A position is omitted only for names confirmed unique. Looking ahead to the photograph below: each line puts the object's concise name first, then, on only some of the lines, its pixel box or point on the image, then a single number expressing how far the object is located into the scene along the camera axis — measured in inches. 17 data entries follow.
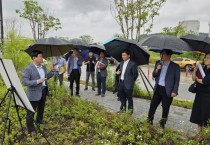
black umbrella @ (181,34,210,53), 141.7
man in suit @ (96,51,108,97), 296.4
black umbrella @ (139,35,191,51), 142.4
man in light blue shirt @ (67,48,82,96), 291.7
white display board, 116.2
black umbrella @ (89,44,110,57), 292.7
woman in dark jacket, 148.9
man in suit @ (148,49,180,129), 167.9
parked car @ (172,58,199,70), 888.5
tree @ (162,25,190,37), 619.4
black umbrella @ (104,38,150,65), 202.3
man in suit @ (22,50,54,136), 152.6
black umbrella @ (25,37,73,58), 224.3
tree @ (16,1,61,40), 762.8
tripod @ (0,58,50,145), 121.3
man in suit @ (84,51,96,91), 333.7
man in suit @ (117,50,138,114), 202.8
